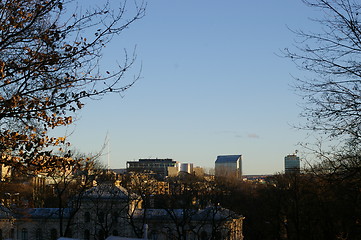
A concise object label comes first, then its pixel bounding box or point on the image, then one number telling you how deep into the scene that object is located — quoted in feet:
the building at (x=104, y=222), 169.58
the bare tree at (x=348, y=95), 40.04
